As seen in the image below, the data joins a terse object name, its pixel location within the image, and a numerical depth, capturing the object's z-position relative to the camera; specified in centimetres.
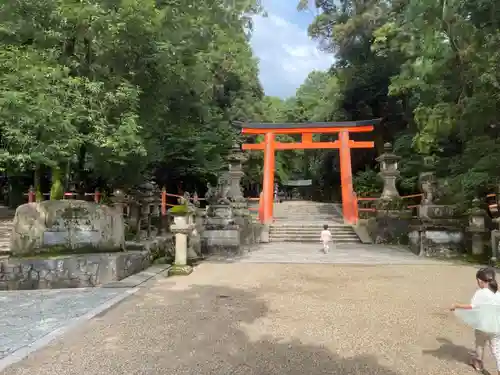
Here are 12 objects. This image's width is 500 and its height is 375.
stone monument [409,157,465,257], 1087
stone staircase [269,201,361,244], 1573
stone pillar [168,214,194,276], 854
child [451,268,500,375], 325
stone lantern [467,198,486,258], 1013
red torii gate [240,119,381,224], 1884
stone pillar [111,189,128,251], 1199
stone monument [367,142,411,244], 1445
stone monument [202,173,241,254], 1187
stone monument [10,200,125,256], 783
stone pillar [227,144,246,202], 1602
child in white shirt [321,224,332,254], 1210
